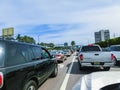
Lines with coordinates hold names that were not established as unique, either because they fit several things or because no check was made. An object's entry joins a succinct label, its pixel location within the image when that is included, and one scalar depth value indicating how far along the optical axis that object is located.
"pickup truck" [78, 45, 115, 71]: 5.22
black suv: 1.99
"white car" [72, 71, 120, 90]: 1.24
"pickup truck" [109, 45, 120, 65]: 7.24
